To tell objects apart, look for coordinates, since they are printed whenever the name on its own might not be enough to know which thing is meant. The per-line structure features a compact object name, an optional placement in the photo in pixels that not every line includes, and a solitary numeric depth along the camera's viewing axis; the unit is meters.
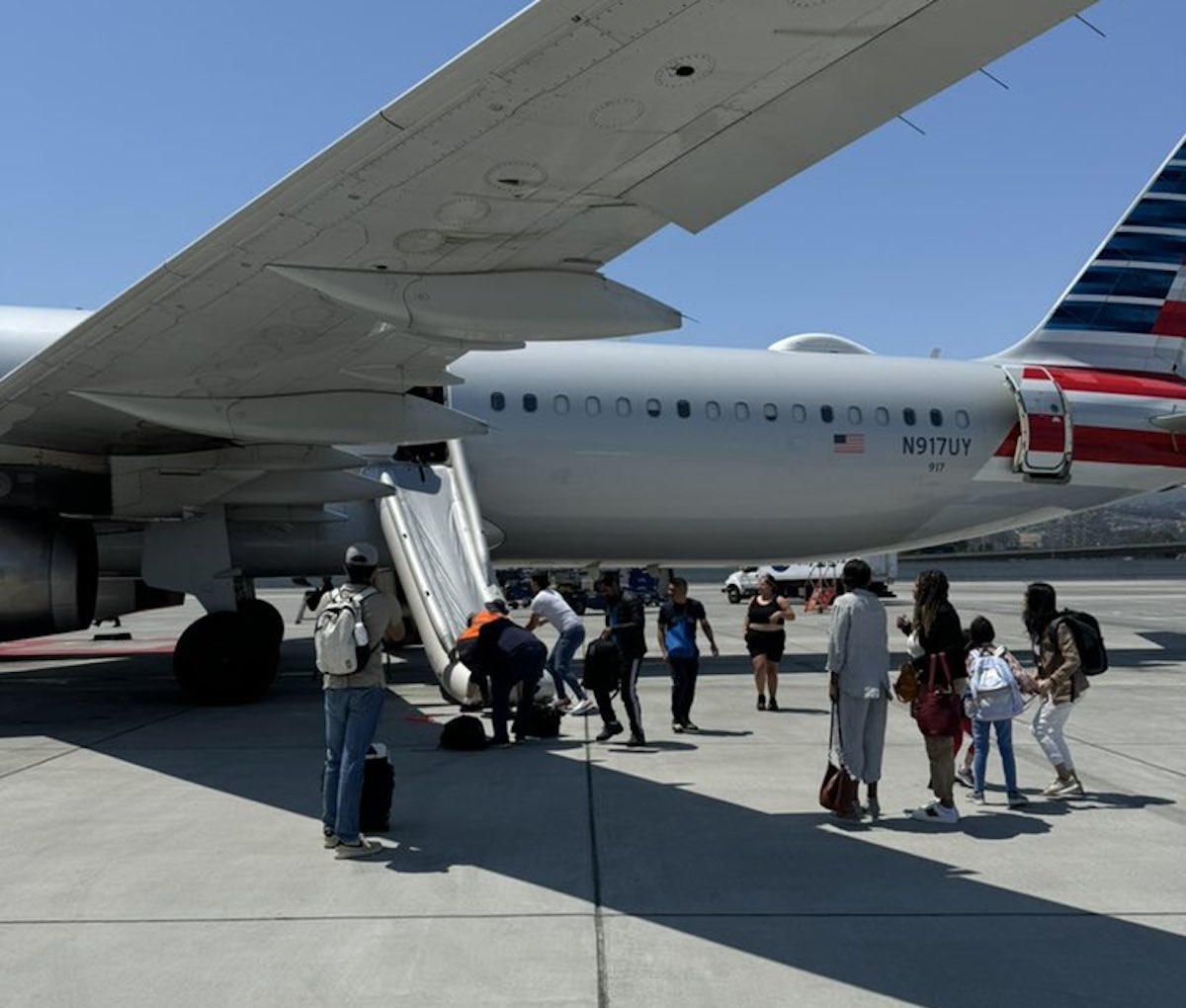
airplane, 5.07
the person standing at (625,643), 9.96
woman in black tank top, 12.43
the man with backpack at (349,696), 6.36
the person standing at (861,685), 7.16
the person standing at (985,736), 7.78
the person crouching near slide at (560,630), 11.62
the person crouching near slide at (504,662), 9.80
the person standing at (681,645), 10.62
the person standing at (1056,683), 7.90
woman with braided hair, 7.27
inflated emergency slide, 12.55
